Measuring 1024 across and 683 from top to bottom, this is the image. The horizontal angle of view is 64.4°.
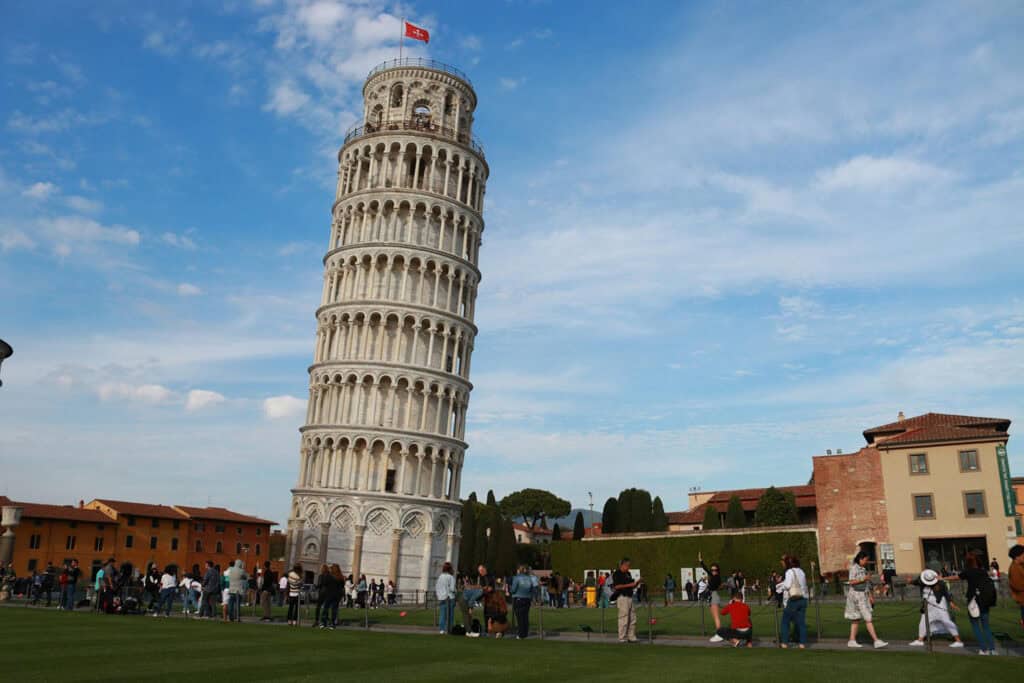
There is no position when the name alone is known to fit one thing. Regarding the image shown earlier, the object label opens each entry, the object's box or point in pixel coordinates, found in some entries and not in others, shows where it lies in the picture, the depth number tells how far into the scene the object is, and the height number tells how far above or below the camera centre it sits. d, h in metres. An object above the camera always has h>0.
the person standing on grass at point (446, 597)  21.36 -0.76
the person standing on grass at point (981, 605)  14.92 -0.23
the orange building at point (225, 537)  92.00 +2.28
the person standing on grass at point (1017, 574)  15.20 +0.36
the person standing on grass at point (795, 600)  16.61 -0.33
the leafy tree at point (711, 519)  72.94 +5.26
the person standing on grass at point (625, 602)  18.45 -0.59
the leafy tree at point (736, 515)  71.19 +5.58
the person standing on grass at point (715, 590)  18.12 -0.27
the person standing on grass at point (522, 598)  19.66 -0.64
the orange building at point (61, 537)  78.75 +1.24
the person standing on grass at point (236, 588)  24.48 -0.88
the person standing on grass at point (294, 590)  23.52 -0.83
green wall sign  46.58 +6.16
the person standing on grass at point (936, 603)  16.08 -0.26
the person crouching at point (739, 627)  16.88 -0.93
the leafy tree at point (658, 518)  79.06 +5.59
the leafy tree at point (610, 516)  79.88 +5.59
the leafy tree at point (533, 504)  115.69 +9.20
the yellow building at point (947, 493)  47.00 +5.59
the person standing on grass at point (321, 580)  21.95 -0.48
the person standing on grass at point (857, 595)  16.53 -0.17
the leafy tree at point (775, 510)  70.06 +6.02
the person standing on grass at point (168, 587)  26.44 -1.02
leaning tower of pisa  54.53 +15.07
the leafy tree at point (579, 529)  89.12 +4.71
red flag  60.16 +38.23
